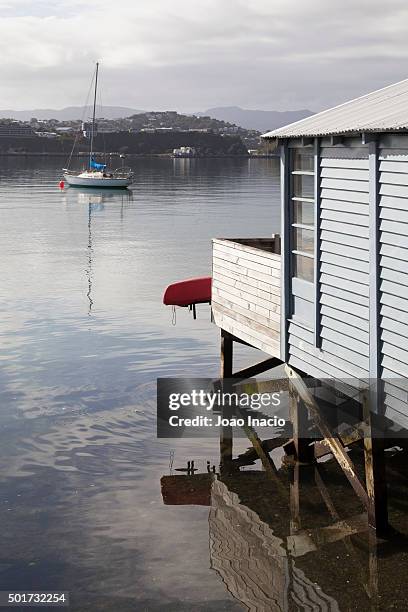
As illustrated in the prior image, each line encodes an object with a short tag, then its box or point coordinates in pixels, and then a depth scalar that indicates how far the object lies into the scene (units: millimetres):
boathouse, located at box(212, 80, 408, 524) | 11766
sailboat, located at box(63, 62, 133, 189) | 94125
